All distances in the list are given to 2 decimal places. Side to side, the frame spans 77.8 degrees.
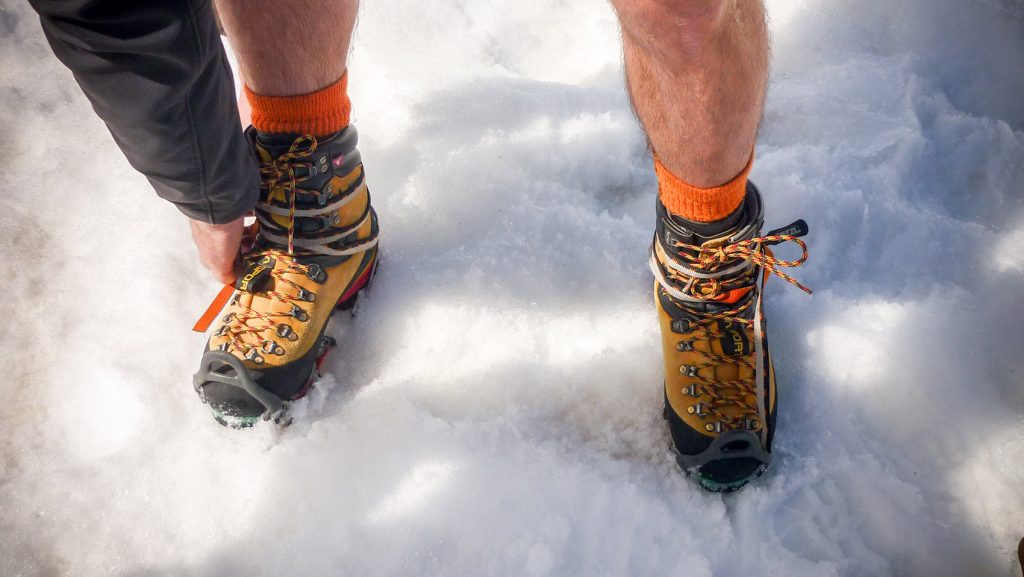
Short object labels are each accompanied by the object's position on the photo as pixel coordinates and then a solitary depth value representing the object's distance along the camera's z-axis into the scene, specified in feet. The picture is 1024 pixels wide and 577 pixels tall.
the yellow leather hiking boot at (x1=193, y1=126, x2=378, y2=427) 3.45
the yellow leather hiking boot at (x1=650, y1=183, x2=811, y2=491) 3.28
